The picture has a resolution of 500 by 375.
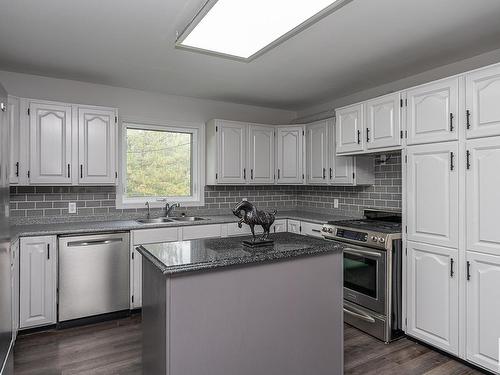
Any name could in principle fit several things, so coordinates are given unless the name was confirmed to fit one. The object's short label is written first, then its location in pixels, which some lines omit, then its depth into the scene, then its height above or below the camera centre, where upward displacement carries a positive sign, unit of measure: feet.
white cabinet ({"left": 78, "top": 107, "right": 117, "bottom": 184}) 11.20 +1.50
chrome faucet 13.62 -0.78
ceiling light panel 5.08 +2.83
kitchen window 13.26 +0.99
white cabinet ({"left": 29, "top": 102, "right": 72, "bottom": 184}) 10.46 +1.47
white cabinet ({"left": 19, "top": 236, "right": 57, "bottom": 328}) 9.55 -2.76
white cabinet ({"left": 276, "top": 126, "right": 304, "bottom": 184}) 15.21 +1.60
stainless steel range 9.55 -2.69
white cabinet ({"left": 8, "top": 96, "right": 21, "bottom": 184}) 10.02 +1.47
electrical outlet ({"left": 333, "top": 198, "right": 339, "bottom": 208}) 14.89 -0.67
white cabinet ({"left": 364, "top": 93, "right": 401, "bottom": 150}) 9.85 +2.10
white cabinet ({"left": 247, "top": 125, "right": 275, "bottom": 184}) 14.78 +1.58
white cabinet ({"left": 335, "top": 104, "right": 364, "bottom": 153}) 11.23 +2.12
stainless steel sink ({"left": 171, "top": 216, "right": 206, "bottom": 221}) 13.60 -1.25
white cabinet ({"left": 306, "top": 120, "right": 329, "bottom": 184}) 14.02 +1.58
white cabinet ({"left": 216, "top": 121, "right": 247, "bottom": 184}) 14.06 +1.59
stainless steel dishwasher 10.16 -2.78
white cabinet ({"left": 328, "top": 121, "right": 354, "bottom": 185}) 12.80 +0.85
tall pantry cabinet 7.55 -0.66
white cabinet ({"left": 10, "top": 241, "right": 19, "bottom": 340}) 8.77 -2.69
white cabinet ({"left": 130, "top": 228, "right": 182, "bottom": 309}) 11.14 -2.40
